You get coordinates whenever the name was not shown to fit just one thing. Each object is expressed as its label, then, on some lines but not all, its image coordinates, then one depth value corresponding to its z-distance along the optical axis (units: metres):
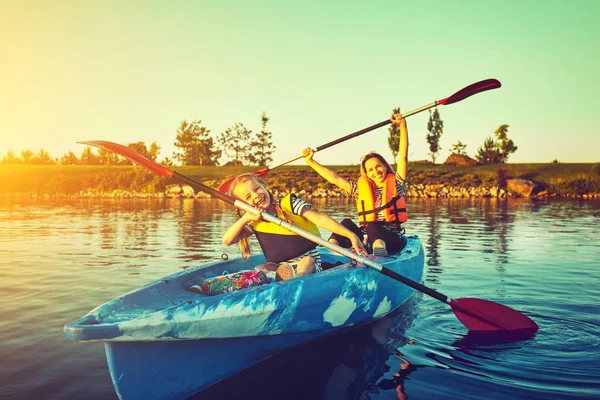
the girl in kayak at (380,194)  6.38
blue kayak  3.38
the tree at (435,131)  55.44
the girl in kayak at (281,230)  4.65
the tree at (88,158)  82.44
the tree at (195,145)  66.12
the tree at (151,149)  75.88
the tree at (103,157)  77.56
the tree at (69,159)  82.81
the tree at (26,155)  87.67
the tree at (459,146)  61.41
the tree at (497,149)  52.62
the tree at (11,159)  84.87
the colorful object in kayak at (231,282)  4.48
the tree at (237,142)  63.78
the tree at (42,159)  85.84
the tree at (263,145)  61.19
